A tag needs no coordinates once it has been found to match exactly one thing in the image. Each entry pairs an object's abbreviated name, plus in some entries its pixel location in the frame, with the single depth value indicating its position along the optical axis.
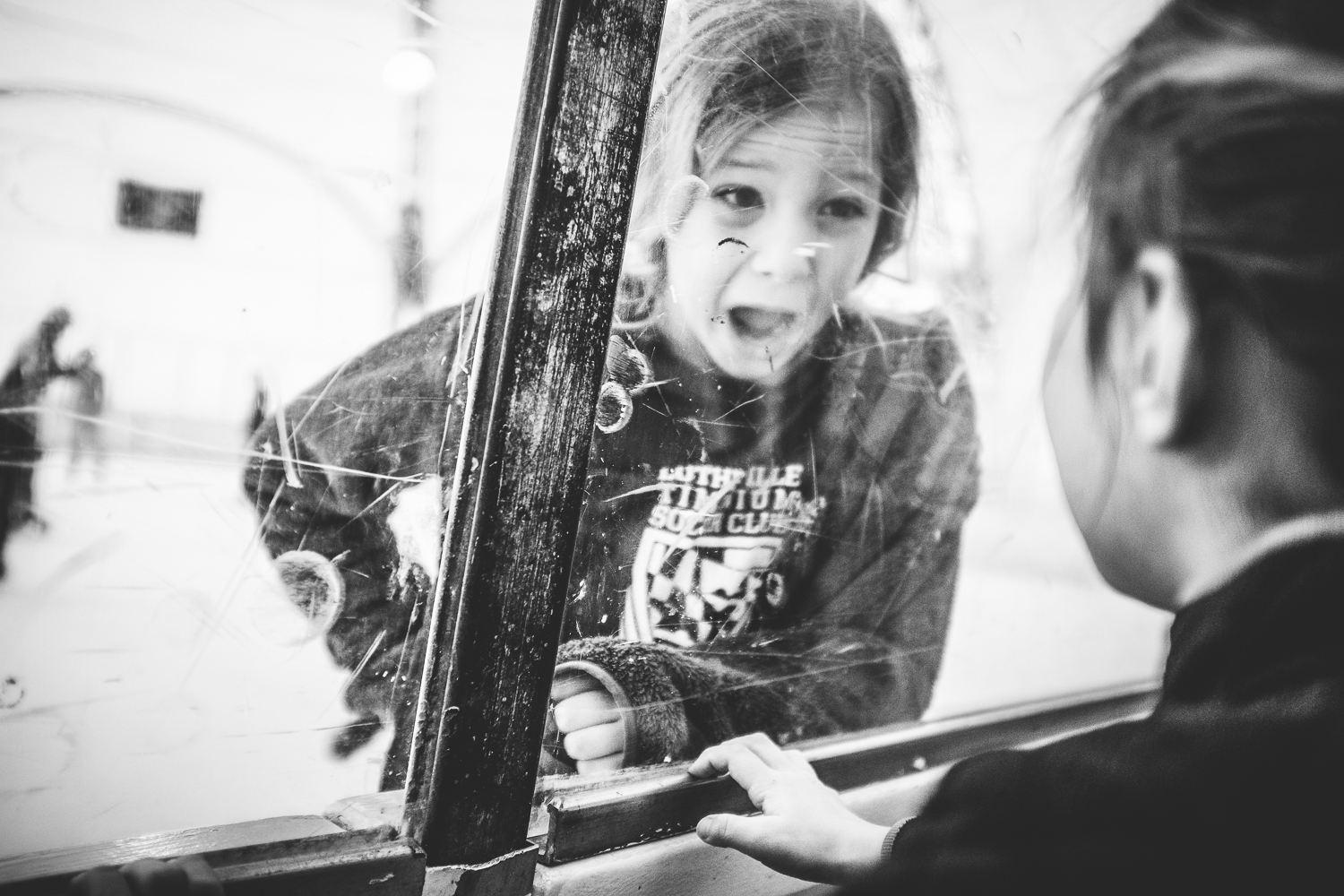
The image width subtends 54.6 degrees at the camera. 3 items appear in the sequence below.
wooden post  0.51
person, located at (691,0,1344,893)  0.44
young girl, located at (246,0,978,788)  0.52
